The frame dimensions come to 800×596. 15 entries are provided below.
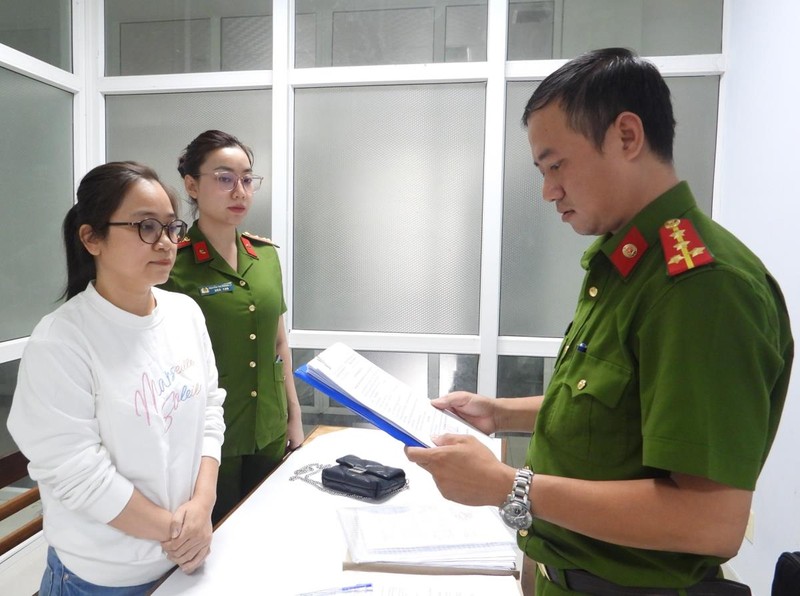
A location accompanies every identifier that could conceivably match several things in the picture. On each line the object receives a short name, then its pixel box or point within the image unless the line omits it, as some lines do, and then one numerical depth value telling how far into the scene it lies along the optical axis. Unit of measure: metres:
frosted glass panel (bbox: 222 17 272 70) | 2.88
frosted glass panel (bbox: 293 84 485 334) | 2.81
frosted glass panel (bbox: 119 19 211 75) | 2.92
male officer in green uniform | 0.66
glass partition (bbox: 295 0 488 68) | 2.75
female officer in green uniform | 1.83
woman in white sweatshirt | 1.09
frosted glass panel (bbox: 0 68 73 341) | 2.51
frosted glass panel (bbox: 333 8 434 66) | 2.79
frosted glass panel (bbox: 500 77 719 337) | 2.77
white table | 1.09
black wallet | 1.49
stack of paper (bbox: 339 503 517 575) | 1.16
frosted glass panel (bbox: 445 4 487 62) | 2.74
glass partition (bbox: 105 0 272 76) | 2.89
